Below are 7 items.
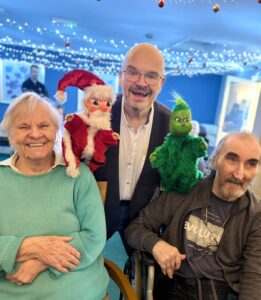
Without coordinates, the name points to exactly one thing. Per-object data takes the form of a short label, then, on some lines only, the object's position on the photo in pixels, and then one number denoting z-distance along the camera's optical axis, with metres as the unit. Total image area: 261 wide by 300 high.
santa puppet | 1.15
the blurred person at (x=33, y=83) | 6.22
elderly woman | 1.08
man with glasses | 1.38
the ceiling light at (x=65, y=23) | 4.35
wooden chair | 1.19
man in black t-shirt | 1.23
